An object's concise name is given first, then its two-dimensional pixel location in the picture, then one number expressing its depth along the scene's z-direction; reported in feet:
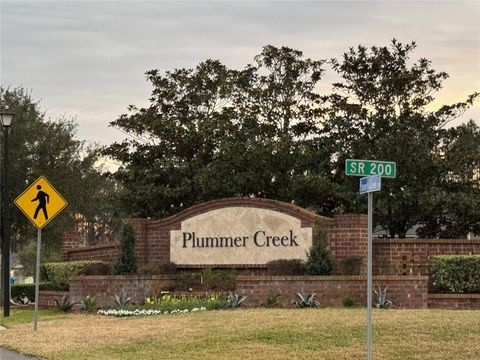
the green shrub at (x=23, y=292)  98.63
